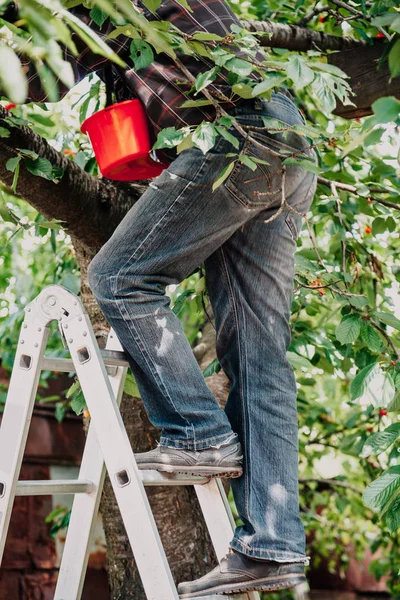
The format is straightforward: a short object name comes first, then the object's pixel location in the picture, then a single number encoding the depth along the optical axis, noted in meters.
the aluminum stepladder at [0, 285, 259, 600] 3.67
